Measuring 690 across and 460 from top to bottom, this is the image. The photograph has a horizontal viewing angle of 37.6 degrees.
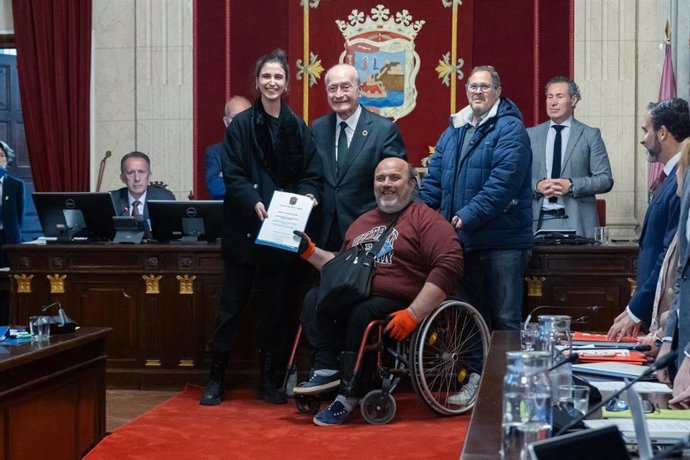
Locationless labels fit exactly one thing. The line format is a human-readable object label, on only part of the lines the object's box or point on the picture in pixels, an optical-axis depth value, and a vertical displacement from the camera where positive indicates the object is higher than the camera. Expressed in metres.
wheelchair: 4.38 -0.62
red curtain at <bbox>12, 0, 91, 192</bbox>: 7.94 +1.10
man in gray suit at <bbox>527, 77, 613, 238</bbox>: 5.61 +0.32
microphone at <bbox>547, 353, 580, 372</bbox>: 1.90 -0.26
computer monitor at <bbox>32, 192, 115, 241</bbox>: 5.83 +0.05
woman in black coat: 4.91 +0.12
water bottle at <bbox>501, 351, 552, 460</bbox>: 1.59 -0.27
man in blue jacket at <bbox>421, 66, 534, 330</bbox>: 4.79 +0.13
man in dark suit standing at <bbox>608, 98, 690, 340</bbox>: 3.24 +0.04
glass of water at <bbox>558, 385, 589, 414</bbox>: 1.94 -0.34
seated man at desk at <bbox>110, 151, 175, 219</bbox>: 6.20 +0.21
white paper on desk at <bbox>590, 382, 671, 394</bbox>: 2.18 -0.37
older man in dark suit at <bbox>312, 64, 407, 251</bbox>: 4.96 +0.34
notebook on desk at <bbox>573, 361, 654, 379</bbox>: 2.37 -0.35
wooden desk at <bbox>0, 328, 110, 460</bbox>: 3.34 -0.62
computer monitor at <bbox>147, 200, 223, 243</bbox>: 5.63 +0.02
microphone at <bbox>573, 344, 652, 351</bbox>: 2.73 -0.35
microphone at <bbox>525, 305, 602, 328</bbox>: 5.24 -0.44
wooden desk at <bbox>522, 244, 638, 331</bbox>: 5.35 -0.29
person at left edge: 6.88 +0.10
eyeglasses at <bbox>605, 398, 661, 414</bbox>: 1.94 -0.35
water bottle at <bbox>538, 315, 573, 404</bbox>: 2.52 -0.30
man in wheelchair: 4.41 -0.24
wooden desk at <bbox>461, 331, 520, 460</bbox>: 1.69 -0.37
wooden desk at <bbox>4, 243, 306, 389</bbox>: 5.57 -0.43
